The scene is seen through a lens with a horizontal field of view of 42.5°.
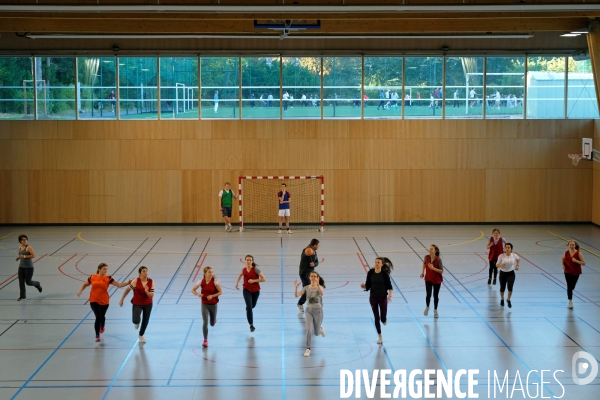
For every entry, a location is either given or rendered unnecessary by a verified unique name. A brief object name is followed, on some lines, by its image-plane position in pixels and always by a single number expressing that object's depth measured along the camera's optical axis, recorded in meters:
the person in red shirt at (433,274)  16.73
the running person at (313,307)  14.40
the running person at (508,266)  17.77
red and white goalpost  30.91
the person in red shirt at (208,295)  14.95
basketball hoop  28.30
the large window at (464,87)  30.84
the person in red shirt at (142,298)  14.88
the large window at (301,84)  30.70
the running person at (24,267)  18.78
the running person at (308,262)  16.92
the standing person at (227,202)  29.42
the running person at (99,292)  15.30
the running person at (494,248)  19.77
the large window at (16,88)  30.28
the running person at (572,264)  17.62
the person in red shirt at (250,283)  15.80
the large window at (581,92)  30.66
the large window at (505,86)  30.81
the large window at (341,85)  30.77
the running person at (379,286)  15.00
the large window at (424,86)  30.80
